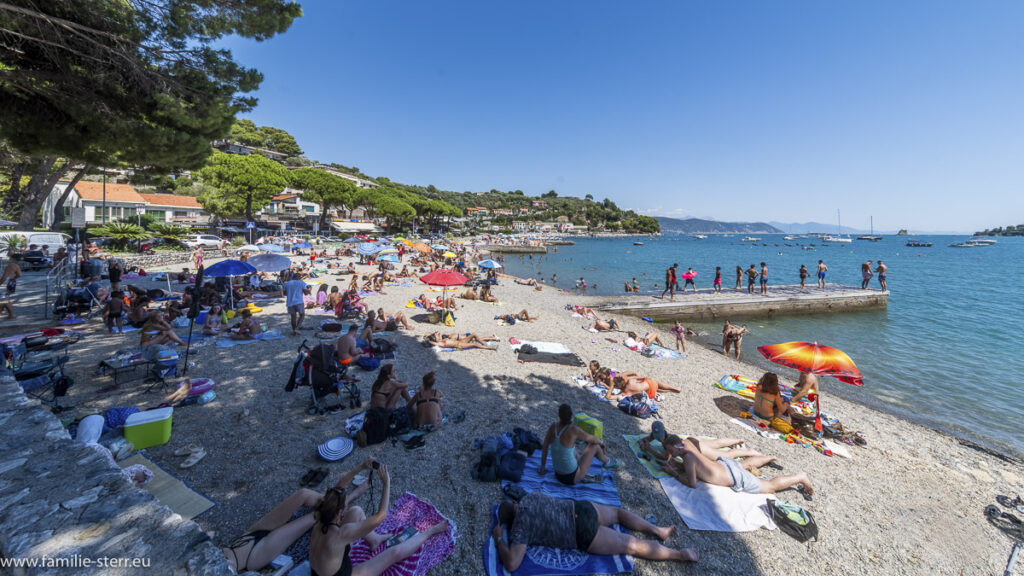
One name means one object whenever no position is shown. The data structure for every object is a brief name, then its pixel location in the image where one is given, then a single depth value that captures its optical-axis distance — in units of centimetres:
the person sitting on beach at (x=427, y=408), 536
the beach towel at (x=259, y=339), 829
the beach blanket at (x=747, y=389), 733
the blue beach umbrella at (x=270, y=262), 1085
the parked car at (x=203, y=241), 2507
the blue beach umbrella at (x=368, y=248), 1933
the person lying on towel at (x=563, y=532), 326
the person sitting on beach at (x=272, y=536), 281
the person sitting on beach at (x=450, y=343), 948
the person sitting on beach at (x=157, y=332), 706
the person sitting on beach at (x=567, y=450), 431
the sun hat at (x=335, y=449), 445
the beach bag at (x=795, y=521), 384
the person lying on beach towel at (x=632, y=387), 703
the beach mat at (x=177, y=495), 343
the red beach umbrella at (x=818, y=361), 614
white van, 1639
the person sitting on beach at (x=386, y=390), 533
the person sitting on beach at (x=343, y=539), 265
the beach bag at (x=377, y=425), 480
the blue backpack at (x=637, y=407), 643
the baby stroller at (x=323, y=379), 559
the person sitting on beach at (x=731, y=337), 1159
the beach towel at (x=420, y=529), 309
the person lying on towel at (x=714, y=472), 440
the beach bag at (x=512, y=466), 434
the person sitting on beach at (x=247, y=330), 877
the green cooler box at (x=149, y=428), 427
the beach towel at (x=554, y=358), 894
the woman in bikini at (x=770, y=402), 650
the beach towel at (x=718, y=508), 390
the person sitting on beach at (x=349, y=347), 709
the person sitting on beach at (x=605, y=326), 1255
